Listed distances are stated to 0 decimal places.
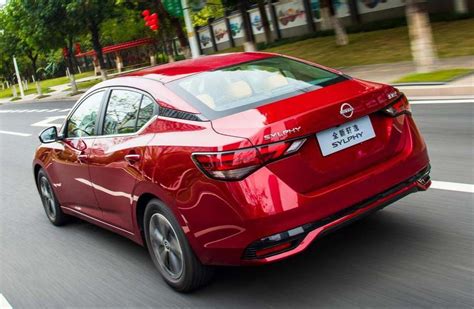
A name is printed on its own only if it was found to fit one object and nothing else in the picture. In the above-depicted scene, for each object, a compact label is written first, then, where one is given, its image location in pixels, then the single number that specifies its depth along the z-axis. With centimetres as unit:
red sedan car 344
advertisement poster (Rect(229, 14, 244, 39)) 4078
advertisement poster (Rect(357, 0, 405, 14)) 2662
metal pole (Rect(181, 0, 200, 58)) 1936
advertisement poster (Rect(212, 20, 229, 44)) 4265
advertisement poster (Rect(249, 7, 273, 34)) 3764
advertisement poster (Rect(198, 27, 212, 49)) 4500
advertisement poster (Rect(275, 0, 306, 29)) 3338
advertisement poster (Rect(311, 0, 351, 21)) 2944
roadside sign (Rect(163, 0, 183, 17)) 2017
